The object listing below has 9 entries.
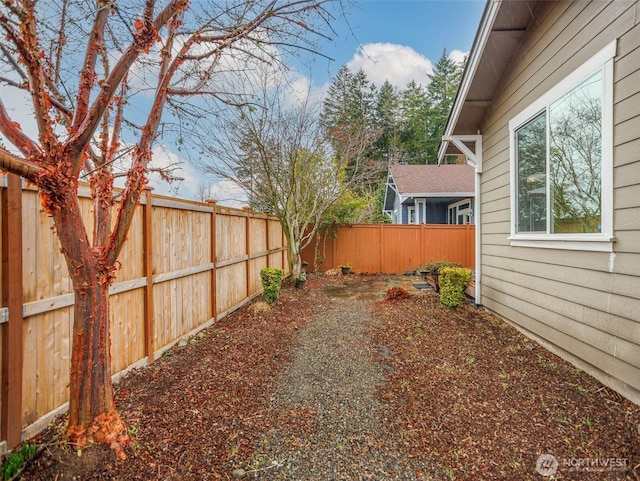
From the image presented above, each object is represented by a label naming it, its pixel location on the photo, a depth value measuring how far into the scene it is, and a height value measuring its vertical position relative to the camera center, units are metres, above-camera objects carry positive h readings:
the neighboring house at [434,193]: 12.37 +1.54
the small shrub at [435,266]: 8.35 -0.88
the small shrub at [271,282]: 6.04 -0.88
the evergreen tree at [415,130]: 24.56 +7.97
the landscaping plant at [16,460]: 1.74 -1.25
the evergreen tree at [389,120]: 23.02 +8.06
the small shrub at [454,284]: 5.53 -0.86
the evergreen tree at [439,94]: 24.72 +11.23
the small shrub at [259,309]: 5.39 -1.24
